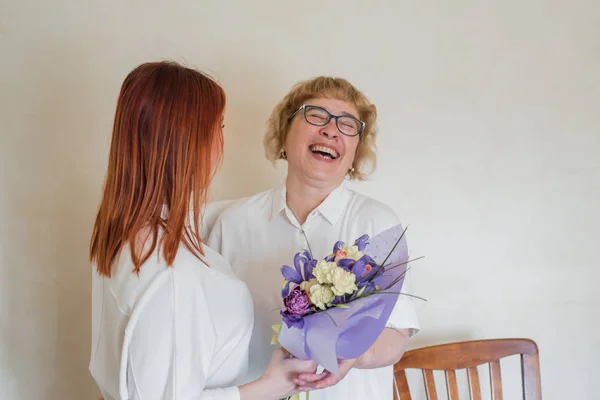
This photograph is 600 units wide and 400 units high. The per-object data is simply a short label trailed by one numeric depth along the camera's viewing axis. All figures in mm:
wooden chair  1868
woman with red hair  1045
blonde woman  1538
